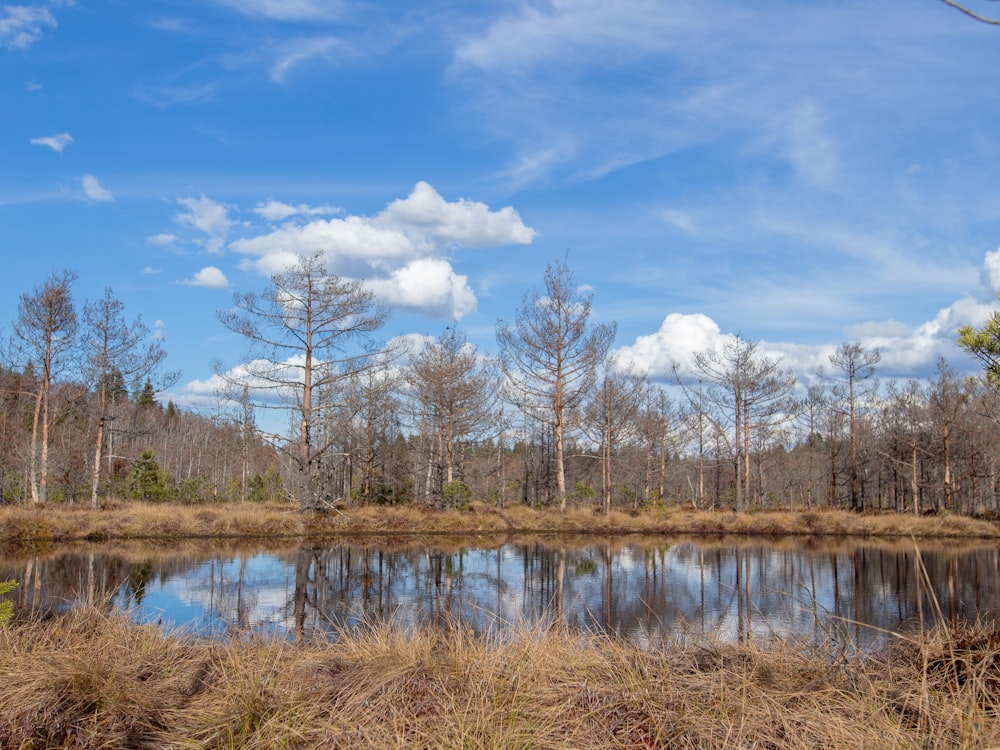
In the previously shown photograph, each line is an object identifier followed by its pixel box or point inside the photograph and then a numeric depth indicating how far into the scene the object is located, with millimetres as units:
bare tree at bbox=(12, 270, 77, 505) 27938
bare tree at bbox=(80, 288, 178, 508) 28781
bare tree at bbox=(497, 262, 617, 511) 32406
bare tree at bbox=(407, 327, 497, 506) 33844
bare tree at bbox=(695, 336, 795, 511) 36375
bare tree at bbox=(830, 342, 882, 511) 39500
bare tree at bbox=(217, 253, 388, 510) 26828
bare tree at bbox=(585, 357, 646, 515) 36281
